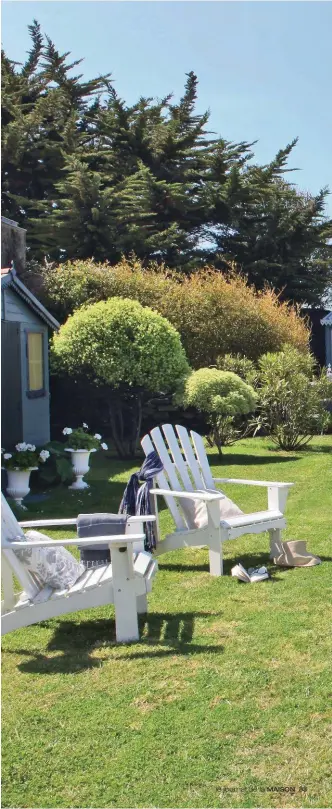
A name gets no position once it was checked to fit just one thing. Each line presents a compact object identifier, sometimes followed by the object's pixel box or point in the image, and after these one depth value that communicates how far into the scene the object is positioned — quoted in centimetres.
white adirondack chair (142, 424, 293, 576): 533
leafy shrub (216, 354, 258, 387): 1386
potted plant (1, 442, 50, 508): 801
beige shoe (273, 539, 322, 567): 543
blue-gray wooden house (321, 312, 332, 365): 2348
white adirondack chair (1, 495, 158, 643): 384
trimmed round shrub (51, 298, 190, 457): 1124
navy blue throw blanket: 534
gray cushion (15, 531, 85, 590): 400
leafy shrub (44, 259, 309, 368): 1495
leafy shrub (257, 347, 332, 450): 1227
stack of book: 510
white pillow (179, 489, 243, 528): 566
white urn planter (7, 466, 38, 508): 802
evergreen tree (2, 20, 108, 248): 2394
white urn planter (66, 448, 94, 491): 907
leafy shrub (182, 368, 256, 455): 1156
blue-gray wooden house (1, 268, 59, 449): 953
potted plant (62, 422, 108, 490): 909
